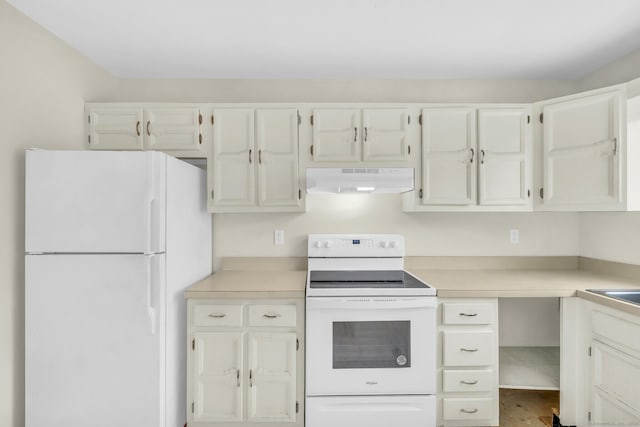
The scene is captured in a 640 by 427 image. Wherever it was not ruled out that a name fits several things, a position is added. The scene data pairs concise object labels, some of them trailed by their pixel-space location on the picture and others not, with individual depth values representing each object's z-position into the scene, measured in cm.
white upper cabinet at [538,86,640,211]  202
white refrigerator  174
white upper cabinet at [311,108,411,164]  241
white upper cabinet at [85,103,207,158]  239
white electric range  200
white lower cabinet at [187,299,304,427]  202
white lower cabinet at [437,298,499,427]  204
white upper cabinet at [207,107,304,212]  240
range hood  218
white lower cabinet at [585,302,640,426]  169
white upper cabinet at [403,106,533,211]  242
